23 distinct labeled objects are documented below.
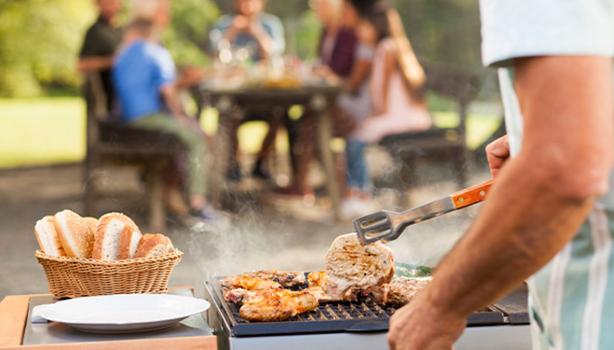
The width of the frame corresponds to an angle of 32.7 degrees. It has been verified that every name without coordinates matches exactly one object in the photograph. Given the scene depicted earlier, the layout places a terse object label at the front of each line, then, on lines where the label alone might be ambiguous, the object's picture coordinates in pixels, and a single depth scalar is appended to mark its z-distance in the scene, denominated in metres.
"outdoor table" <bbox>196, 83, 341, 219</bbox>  7.49
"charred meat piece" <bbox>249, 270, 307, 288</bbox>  2.57
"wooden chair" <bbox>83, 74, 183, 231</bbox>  7.19
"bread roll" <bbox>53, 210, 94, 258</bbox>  2.36
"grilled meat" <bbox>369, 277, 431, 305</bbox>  2.35
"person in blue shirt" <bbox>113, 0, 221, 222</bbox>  7.25
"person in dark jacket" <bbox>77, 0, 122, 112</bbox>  7.72
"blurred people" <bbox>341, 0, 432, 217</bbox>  7.76
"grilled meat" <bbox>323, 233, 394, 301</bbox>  2.38
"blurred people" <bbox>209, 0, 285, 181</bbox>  8.90
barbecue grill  2.10
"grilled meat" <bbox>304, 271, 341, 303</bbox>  2.38
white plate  2.04
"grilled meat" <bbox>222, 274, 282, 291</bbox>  2.46
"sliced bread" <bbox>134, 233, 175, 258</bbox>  2.36
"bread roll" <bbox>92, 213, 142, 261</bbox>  2.35
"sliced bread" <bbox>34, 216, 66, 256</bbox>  2.37
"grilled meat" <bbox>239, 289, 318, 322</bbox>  2.15
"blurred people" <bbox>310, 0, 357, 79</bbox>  8.41
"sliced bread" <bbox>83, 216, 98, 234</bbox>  2.42
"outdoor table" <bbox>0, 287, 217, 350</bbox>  1.98
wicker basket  2.30
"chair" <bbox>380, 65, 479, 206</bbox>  7.65
